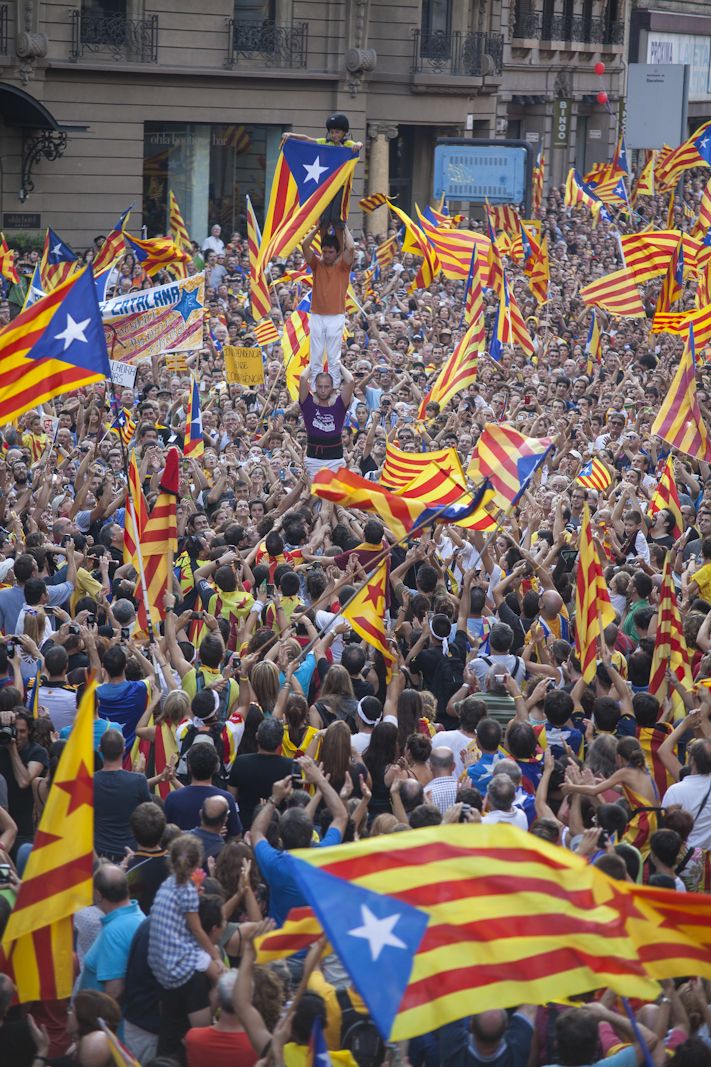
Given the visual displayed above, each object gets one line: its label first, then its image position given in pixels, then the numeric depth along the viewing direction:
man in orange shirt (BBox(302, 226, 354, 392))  28.03
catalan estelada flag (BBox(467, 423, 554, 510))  20.55
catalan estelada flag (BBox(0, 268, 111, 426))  18.83
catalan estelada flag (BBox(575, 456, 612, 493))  26.80
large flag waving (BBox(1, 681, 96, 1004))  11.34
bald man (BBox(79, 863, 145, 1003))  11.87
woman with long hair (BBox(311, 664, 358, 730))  16.84
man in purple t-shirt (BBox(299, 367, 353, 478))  27.22
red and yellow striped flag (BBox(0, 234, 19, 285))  41.97
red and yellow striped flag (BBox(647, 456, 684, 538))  24.53
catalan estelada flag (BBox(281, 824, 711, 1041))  9.78
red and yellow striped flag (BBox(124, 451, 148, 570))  19.53
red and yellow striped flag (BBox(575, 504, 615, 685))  18.05
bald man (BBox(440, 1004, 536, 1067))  10.66
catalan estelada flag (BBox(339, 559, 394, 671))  18.17
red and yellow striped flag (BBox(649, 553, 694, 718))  18.11
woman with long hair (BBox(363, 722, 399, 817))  15.50
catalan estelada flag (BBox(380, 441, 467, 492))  21.71
